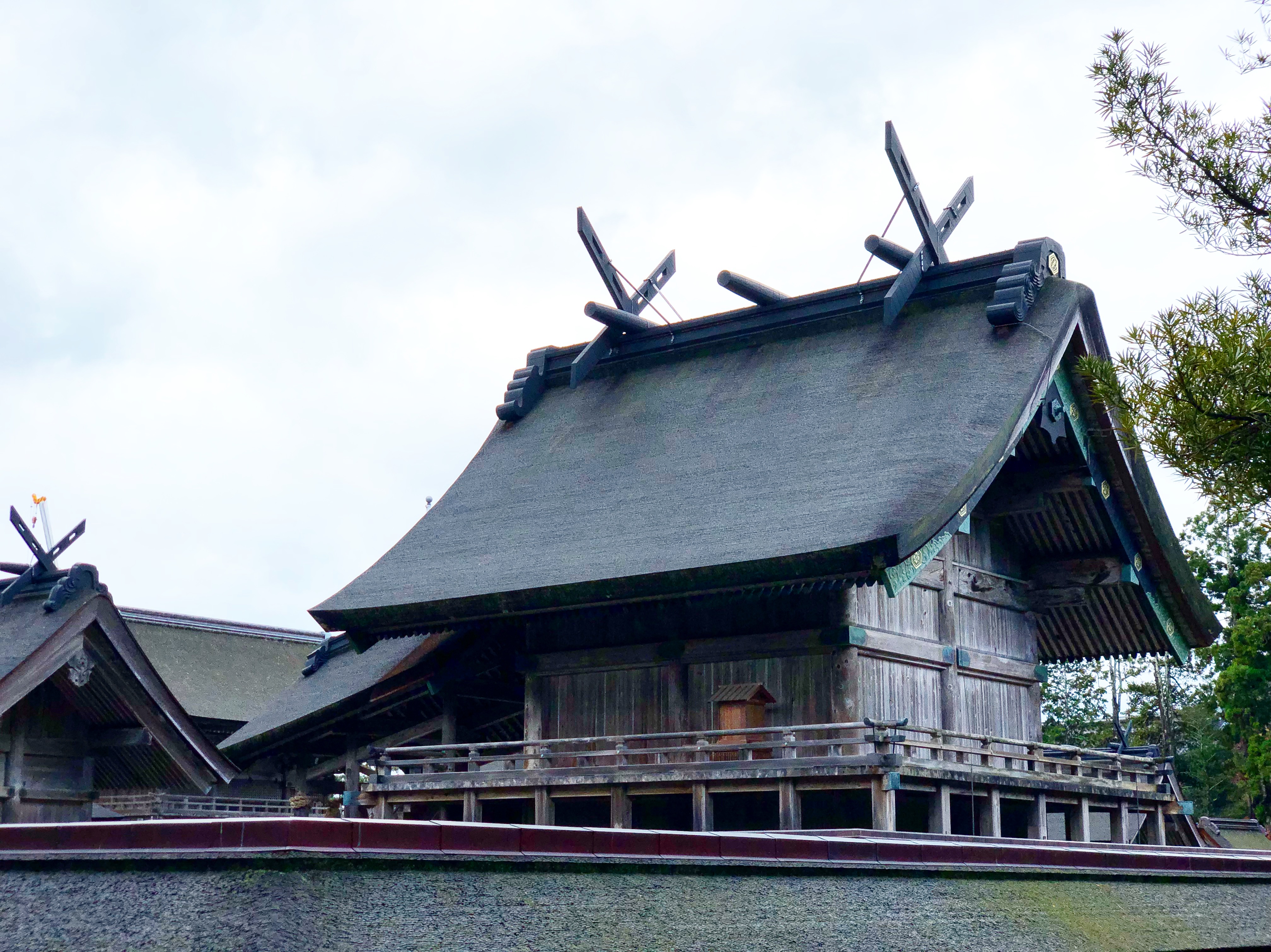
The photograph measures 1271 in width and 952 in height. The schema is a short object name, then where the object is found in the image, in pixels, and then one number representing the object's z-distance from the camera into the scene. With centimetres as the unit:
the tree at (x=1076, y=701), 4381
